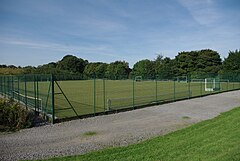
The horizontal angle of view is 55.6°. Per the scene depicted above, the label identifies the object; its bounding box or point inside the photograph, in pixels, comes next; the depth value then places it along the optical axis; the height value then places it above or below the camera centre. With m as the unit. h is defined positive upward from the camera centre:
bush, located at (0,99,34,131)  9.70 -1.79
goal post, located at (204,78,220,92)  29.64 -1.08
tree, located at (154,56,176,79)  67.47 +2.94
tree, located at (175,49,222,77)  67.12 +4.67
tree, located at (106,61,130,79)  73.06 +2.50
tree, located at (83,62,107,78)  82.10 +3.43
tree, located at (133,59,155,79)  72.46 +3.23
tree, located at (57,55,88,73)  104.66 +5.89
